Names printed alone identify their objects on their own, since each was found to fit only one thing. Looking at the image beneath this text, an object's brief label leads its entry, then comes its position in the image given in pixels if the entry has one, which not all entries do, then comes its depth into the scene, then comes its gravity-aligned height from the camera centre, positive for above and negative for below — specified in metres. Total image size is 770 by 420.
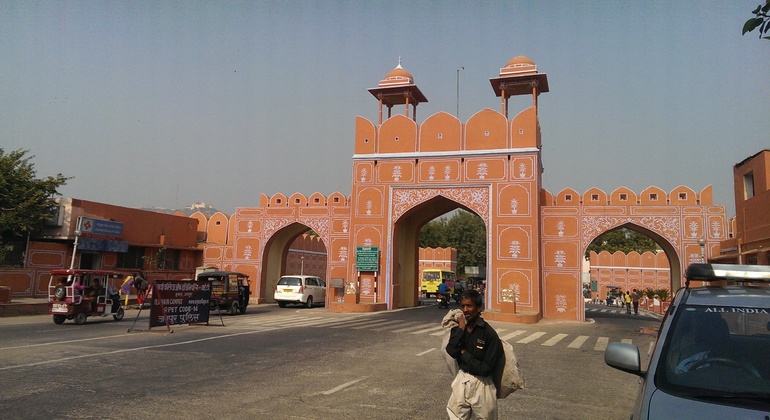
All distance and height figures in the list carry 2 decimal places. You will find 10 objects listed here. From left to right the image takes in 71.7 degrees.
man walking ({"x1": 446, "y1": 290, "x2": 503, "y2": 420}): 3.68 -0.62
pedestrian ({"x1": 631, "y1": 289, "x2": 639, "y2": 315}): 29.02 -1.24
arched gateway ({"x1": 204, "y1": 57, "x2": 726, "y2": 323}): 23.94 +2.97
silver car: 2.69 -0.45
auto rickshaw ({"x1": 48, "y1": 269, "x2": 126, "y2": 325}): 14.91 -0.91
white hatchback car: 25.83 -1.03
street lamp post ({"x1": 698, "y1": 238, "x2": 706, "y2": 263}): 22.31 +1.19
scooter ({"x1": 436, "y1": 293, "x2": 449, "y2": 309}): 27.55 -1.47
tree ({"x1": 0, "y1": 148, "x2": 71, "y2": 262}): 22.75 +2.84
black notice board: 13.59 -0.95
